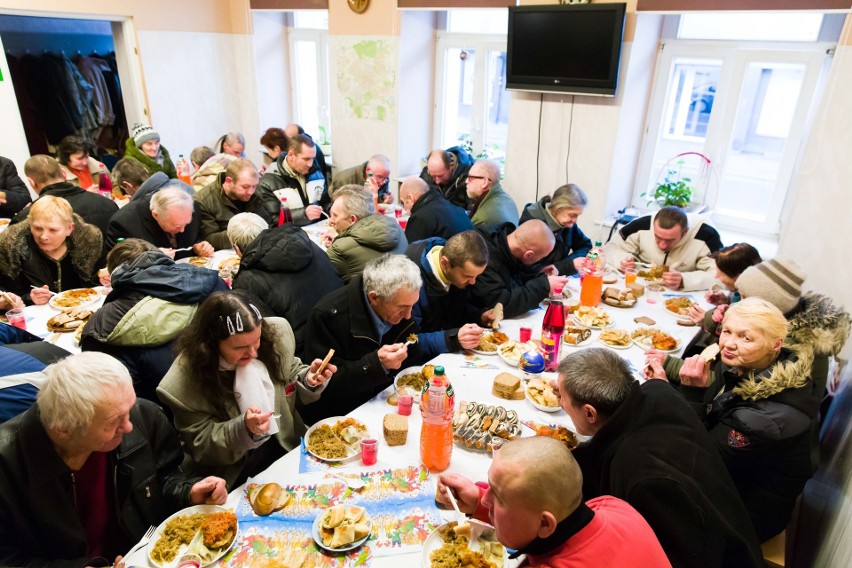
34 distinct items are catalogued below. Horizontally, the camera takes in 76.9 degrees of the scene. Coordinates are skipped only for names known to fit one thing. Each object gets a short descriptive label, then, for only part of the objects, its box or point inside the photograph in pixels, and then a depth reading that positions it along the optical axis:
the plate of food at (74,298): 3.49
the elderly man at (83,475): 1.71
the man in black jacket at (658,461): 1.72
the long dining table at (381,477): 1.82
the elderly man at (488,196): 4.93
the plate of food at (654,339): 3.20
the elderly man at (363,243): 3.80
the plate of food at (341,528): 1.83
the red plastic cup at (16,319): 3.15
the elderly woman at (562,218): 4.37
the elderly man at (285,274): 3.11
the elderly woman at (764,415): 2.29
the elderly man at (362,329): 2.61
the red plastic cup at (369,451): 2.20
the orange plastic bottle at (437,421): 2.14
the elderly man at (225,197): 4.71
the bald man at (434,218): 4.44
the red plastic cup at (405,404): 2.49
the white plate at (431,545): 1.79
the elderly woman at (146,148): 6.10
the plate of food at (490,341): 3.10
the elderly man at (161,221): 4.01
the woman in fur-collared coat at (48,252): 3.50
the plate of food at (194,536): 1.77
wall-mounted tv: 4.95
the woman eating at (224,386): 2.14
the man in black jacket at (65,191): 4.32
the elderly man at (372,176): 5.80
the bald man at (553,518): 1.48
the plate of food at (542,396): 2.59
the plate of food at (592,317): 3.49
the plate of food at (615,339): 3.24
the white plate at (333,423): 2.25
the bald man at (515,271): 3.54
